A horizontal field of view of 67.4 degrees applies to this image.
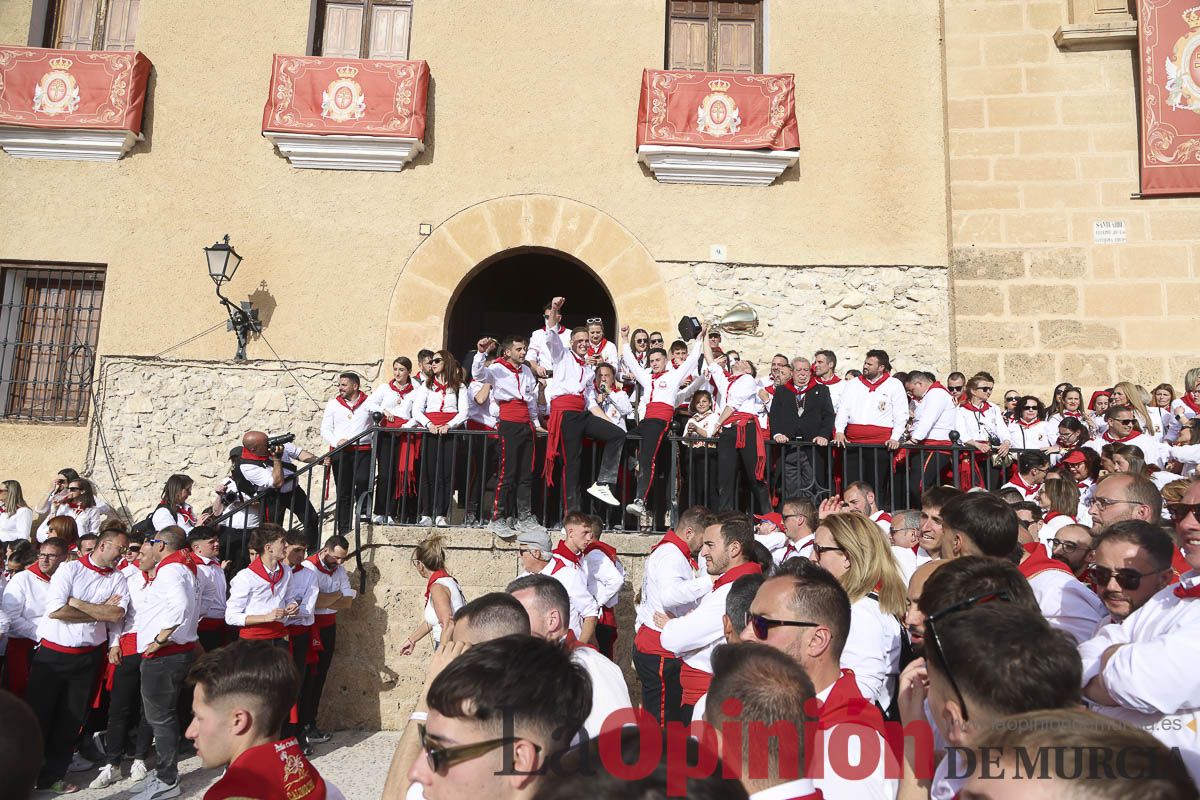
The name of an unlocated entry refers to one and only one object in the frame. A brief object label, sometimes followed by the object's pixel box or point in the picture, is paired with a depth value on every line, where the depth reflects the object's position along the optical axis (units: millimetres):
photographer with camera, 8188
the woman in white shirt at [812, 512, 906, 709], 3387
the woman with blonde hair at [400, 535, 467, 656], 6359
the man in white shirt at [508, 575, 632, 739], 2898
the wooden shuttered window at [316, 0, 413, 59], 10773
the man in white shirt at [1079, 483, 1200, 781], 2320
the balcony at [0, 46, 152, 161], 10148
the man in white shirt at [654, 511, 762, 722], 3953
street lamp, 9891
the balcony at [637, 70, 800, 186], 10234
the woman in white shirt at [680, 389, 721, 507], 7770
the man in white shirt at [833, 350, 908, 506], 8000
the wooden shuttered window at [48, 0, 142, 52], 10680
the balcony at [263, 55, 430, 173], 10180
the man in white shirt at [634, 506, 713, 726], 5098
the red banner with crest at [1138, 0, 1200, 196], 9859
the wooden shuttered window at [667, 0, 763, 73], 10859
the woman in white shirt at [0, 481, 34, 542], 8719
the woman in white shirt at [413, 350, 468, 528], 7707
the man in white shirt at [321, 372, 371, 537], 7953
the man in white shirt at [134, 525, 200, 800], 5832
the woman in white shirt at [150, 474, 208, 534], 8188
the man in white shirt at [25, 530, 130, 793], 6004
